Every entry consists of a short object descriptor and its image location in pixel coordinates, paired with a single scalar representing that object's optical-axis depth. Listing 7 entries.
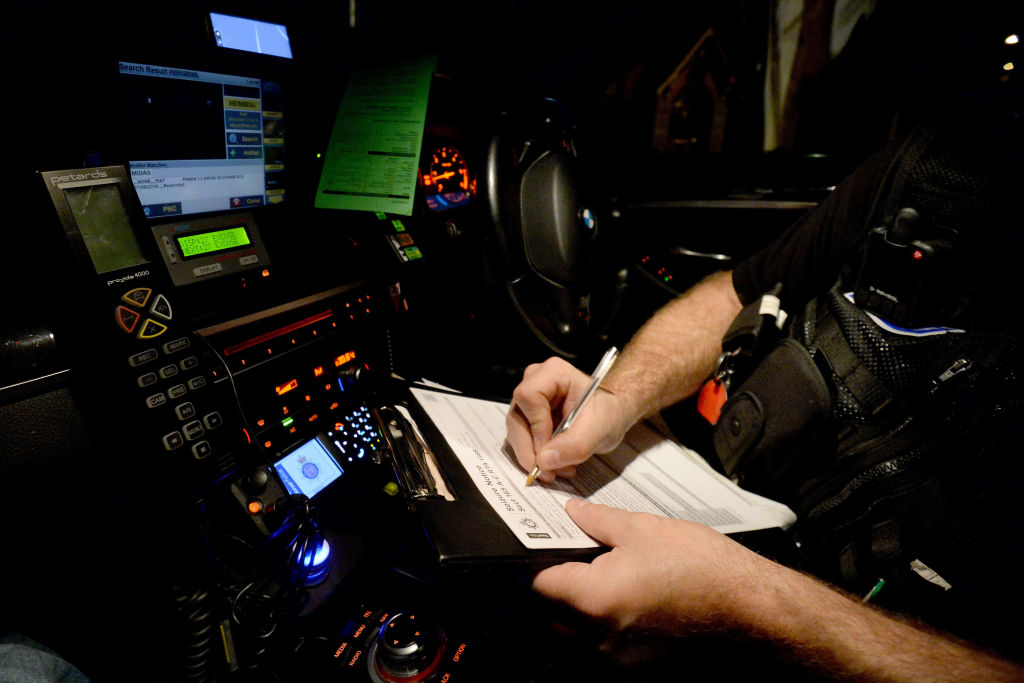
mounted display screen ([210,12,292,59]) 0.86
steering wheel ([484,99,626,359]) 1.24
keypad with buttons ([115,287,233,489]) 0.67
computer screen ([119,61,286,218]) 0.79
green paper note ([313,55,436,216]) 1.00
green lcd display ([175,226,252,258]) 0.84
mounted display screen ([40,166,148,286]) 0.61
